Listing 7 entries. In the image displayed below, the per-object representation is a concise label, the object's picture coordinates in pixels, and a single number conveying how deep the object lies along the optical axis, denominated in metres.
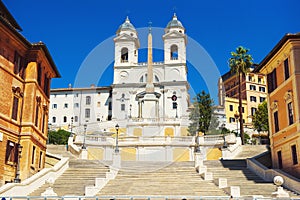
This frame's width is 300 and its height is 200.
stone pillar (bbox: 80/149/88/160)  28.85
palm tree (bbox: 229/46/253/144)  37.79
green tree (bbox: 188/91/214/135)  44.28
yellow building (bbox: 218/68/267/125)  70.33
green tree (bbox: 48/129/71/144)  42.84
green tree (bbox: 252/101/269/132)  48.25
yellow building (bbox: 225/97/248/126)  69.70
